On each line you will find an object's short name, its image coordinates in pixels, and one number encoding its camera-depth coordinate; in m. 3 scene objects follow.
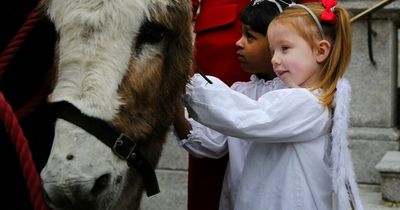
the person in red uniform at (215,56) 3.08
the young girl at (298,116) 2.33
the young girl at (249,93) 2.70
